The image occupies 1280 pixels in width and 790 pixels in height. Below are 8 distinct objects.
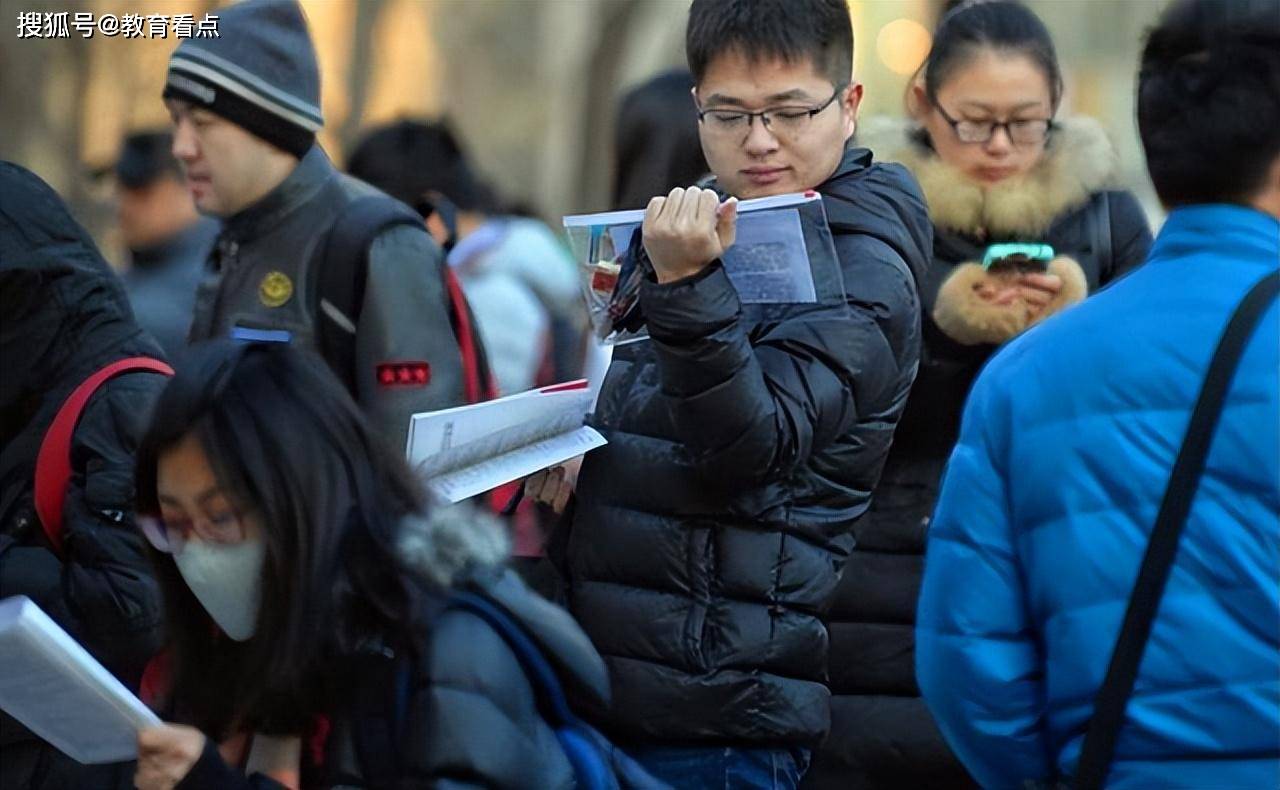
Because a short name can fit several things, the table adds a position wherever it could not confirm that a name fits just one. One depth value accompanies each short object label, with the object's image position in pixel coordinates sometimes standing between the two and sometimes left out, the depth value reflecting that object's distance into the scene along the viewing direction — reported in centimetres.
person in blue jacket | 545
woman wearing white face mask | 555
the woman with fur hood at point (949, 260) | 972
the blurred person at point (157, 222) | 1466
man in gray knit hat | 950
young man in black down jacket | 740
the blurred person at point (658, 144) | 897
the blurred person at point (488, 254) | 1458
